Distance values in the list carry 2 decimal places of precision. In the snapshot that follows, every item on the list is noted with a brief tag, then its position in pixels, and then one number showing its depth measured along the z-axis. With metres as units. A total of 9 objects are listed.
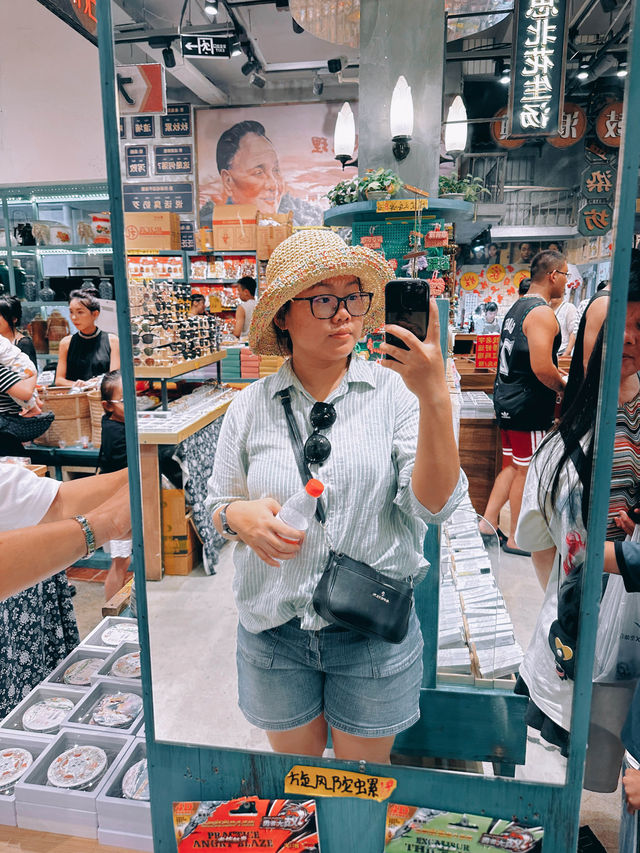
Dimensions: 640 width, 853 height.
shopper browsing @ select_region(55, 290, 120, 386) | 3.42
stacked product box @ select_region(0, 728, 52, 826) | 1.33
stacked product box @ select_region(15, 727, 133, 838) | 1.31
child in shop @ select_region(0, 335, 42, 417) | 2.96
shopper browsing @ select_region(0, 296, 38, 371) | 3.63
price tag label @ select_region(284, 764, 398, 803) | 1.13
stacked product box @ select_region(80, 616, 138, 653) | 1.89
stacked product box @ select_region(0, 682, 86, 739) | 1.53
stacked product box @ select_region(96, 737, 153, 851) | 1.29
